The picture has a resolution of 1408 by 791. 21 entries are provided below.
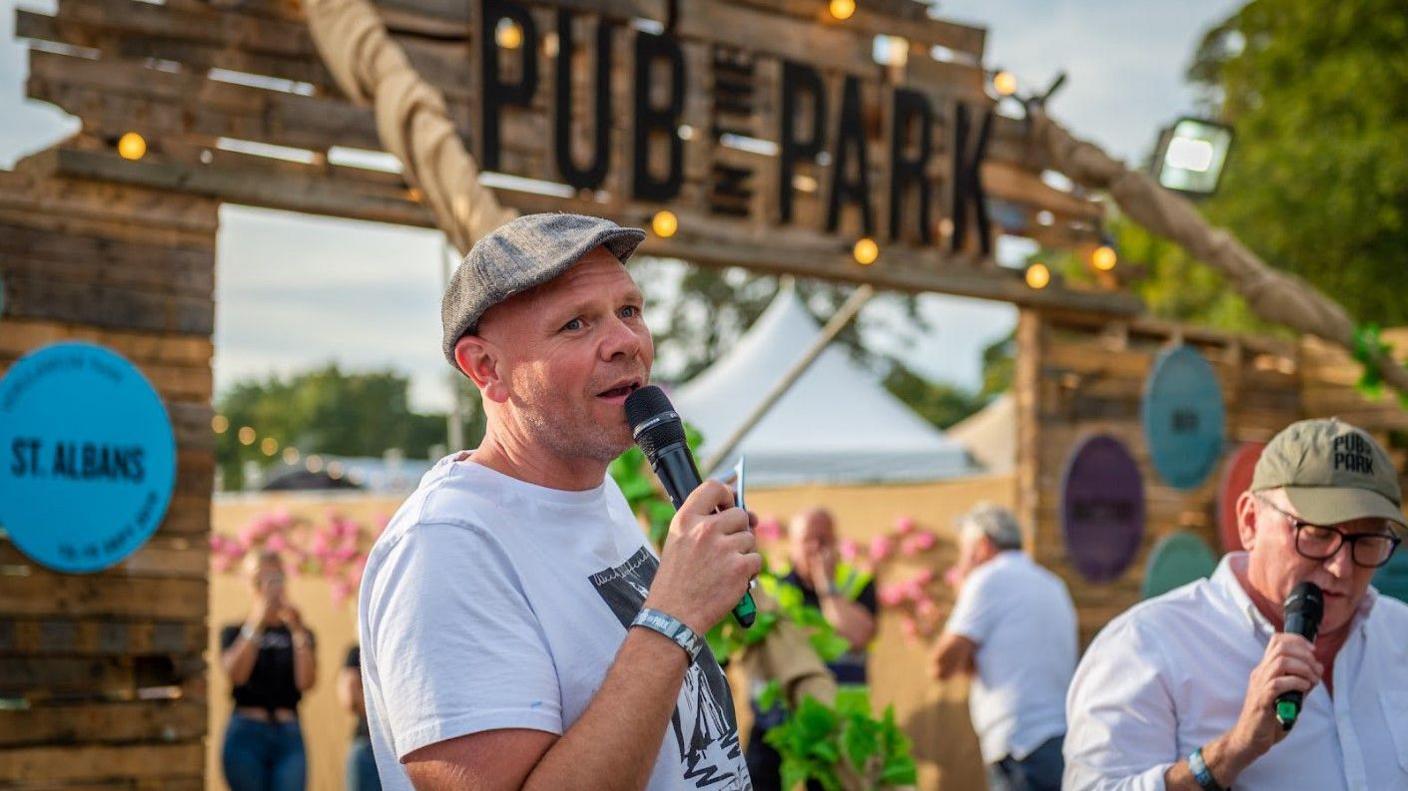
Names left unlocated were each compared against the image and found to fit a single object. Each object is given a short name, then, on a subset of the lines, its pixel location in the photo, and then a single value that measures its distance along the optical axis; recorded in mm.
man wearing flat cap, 1459
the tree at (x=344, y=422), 58875
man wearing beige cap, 2318
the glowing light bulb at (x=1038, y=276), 6652
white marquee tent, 10961
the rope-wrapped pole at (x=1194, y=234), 6340
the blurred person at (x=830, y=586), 5719
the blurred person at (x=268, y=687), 5805
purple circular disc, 6840
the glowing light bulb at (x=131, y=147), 4621
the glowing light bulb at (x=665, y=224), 5566
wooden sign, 4742
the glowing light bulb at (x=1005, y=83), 6660
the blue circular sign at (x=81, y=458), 4266
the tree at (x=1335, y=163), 16156
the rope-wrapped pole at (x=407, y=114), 4066
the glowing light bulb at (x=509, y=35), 5363
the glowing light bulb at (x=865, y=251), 6090
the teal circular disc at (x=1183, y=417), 7195
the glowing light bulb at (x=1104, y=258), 7086
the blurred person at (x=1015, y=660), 4852
